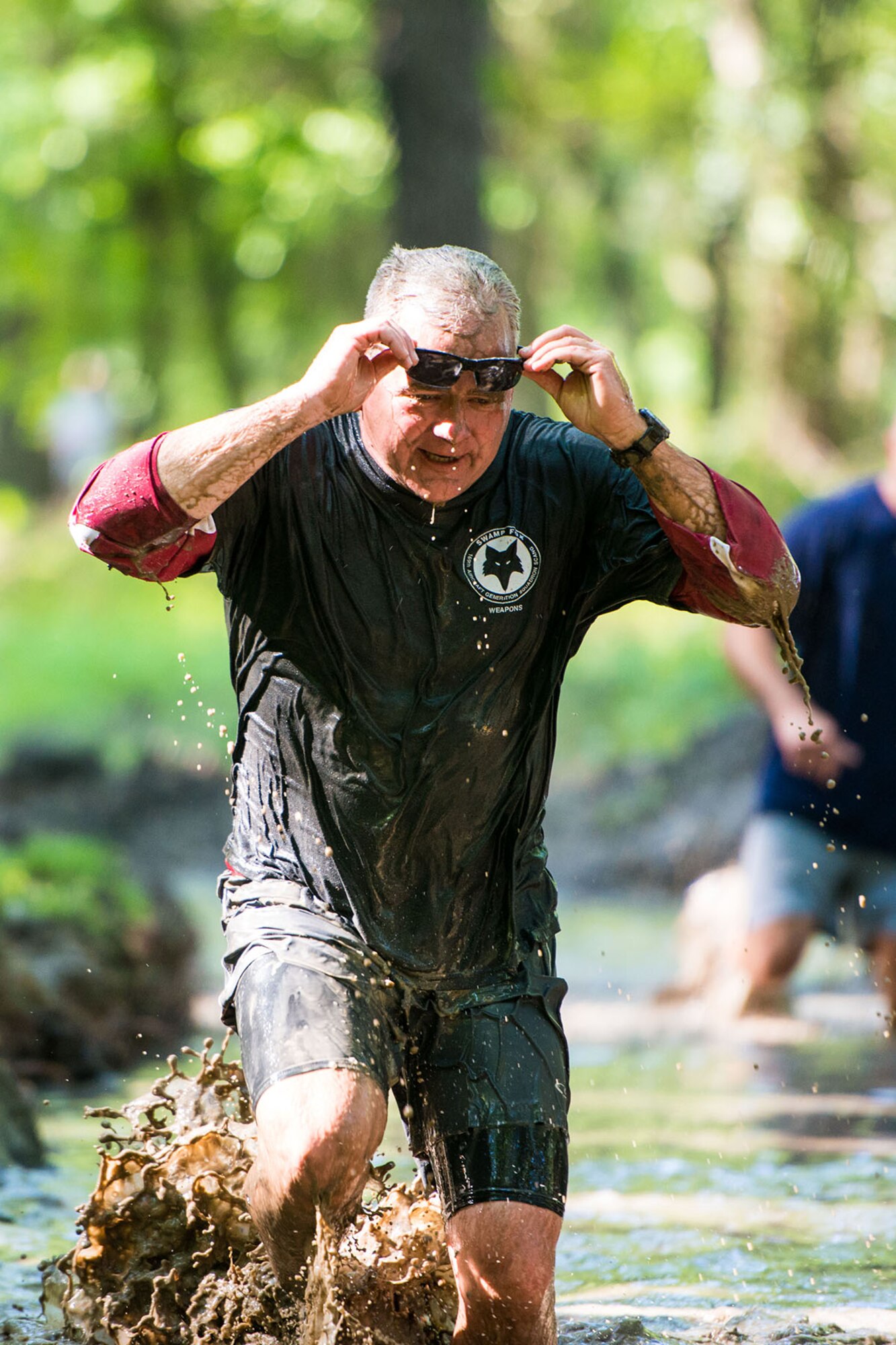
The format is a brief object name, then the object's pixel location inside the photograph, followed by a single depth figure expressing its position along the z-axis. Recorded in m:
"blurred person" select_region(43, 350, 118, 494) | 51.03
